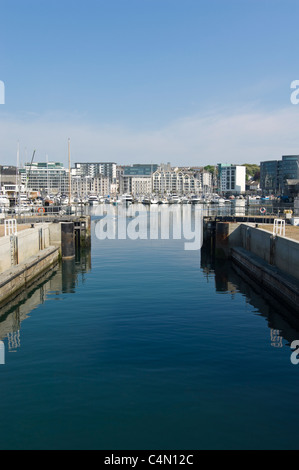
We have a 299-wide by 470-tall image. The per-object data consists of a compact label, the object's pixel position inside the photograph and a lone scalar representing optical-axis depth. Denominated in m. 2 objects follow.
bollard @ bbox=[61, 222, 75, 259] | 41.66
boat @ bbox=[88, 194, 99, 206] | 185.82
